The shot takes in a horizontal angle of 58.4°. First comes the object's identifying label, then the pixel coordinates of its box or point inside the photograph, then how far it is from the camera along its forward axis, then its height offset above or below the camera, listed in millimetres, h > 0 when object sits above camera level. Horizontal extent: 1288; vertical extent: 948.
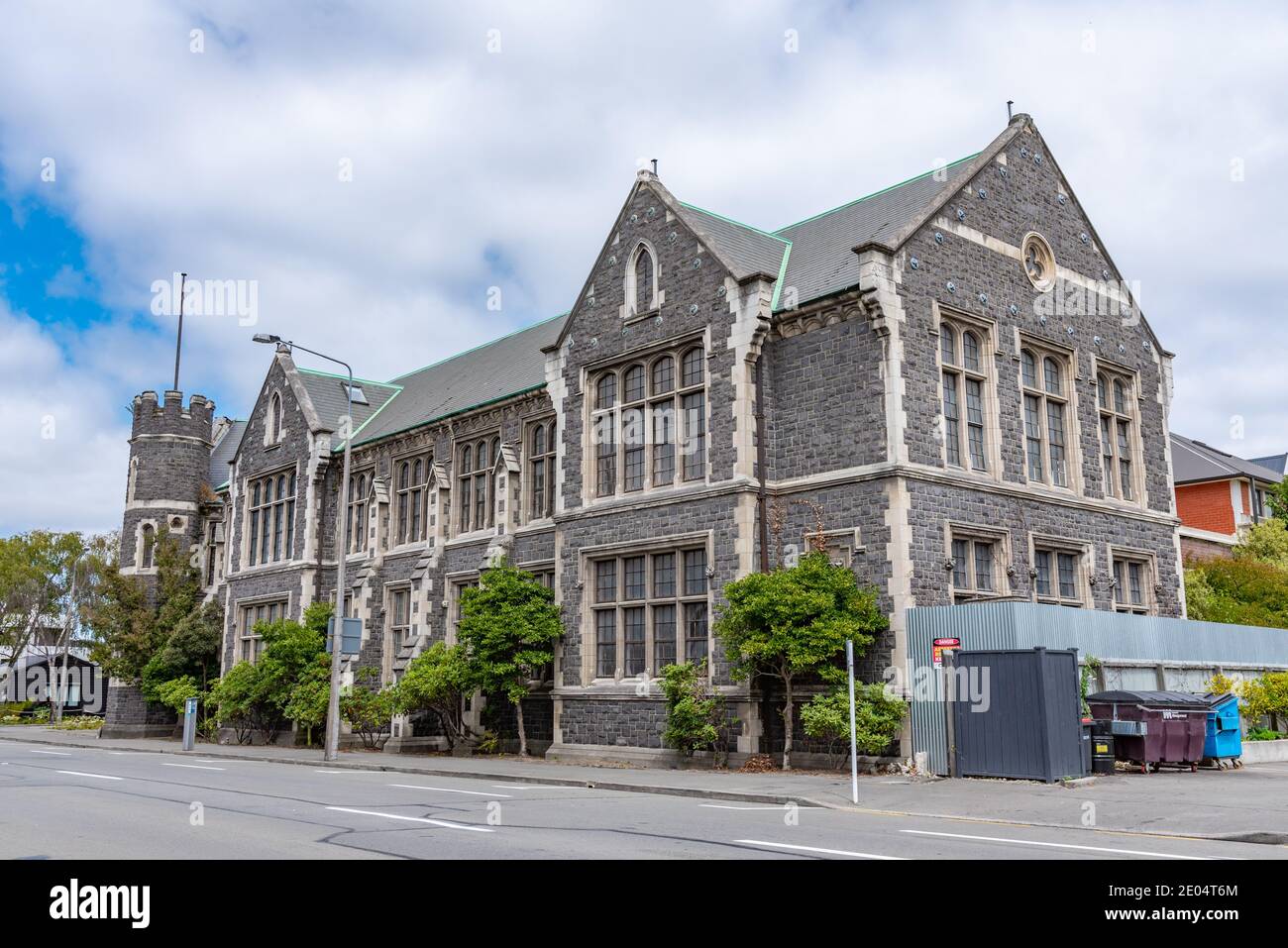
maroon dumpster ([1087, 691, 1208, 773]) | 19469 -735
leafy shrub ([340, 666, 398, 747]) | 29469 -550
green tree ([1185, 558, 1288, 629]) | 31094 +2442
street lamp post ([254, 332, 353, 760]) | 26156 +241
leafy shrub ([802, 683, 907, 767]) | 19766 -552
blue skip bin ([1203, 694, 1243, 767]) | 20438 -903
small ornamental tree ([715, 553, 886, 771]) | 20141 +1120
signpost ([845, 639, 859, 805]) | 15422 -991
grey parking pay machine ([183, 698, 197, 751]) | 32062 -868
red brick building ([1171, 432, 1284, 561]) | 47906 +7807
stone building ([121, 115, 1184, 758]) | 21938 +5366
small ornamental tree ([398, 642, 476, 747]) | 27094 +62
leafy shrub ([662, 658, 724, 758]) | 21938 -458
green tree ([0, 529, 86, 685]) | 66062 +6457
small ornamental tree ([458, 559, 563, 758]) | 25953 +1287
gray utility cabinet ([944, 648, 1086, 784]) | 17969 -503
